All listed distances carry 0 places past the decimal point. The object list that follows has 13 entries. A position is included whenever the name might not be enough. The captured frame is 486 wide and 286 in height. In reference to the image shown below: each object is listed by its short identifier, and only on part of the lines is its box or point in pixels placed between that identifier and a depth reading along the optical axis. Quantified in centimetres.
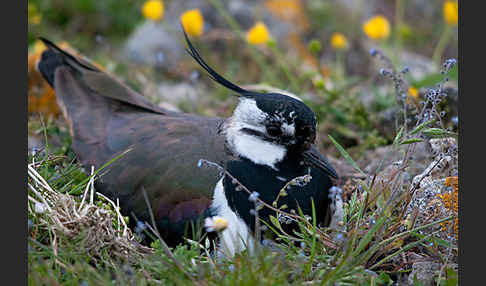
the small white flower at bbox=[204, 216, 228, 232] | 460
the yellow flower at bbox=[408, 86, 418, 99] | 726
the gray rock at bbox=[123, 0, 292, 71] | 1173
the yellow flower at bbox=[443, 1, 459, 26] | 961
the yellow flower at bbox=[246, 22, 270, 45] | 898
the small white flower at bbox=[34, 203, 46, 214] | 518
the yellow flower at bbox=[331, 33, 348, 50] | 1003
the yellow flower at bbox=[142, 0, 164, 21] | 975
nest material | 504
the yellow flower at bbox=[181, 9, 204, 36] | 951
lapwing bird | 582
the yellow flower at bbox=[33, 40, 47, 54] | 1001
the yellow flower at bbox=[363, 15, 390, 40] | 941
